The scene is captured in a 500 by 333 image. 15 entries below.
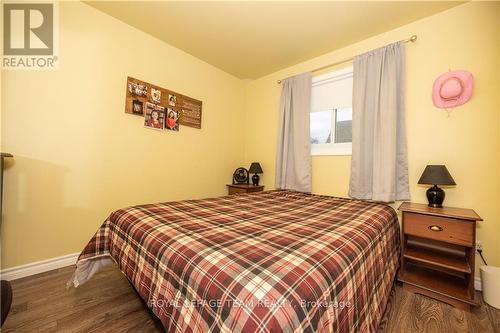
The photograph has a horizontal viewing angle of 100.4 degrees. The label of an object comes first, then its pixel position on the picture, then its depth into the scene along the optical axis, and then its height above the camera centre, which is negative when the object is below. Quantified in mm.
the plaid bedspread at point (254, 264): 646 -403
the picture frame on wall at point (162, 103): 2293 +749
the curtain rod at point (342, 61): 2043 +1273
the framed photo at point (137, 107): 2307 +637
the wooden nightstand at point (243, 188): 3064 -352
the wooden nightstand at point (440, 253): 1469 -701
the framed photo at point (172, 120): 2586 +555
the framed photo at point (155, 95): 2442 +811
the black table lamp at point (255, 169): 3199 -59
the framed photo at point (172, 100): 2596 +813
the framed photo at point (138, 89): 2277 +834
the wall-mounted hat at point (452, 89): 1788 +695
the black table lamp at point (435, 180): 1655 -101
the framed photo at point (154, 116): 2414 +563
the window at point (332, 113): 2510 +676
